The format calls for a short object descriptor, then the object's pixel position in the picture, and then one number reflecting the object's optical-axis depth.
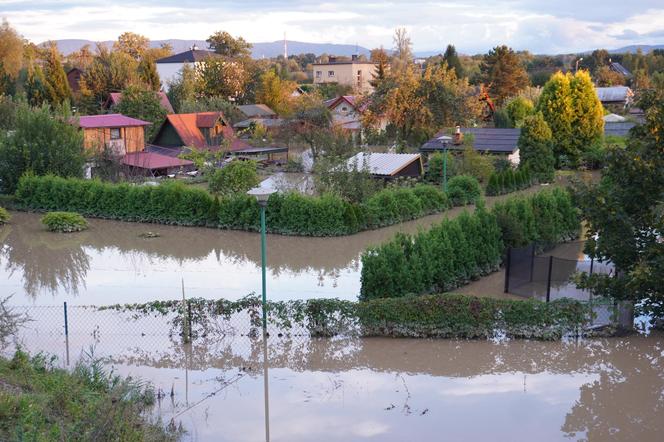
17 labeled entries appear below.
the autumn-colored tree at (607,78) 78.94
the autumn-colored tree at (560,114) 35.09
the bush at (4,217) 26.08
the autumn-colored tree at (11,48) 66.11
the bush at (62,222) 24.91
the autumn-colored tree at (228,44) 79.31
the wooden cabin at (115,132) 35.56
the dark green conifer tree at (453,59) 68.96
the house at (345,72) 89.69
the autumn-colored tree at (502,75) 63.53
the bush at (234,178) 27.50
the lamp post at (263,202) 13.23
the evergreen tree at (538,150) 32.22
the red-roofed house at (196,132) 40.38
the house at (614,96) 63.11
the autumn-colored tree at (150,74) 58.67
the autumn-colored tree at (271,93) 63.44
